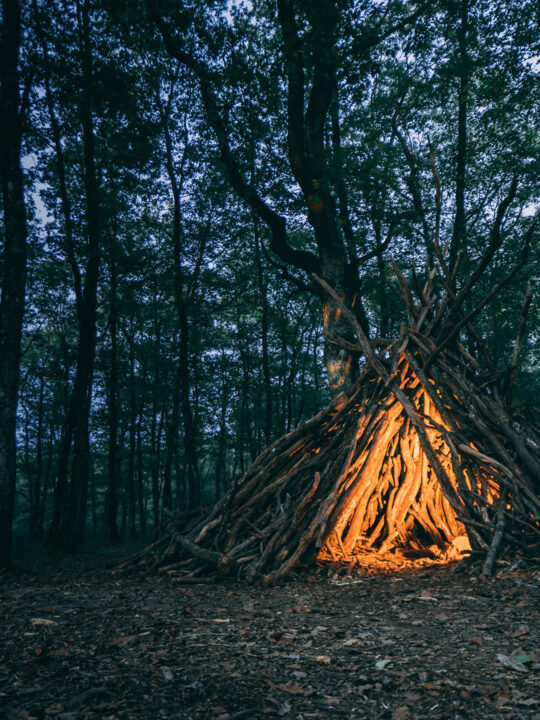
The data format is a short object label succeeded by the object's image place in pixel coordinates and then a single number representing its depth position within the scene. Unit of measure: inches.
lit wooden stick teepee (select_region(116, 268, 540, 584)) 201.6
